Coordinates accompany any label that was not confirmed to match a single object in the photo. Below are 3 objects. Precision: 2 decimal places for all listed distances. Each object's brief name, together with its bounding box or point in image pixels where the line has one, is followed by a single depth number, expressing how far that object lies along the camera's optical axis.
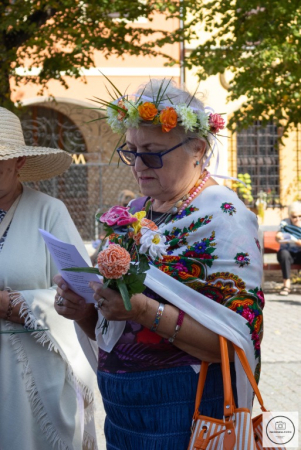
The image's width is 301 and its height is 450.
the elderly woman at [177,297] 2.33
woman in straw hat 3.31
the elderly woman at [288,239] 12.20
